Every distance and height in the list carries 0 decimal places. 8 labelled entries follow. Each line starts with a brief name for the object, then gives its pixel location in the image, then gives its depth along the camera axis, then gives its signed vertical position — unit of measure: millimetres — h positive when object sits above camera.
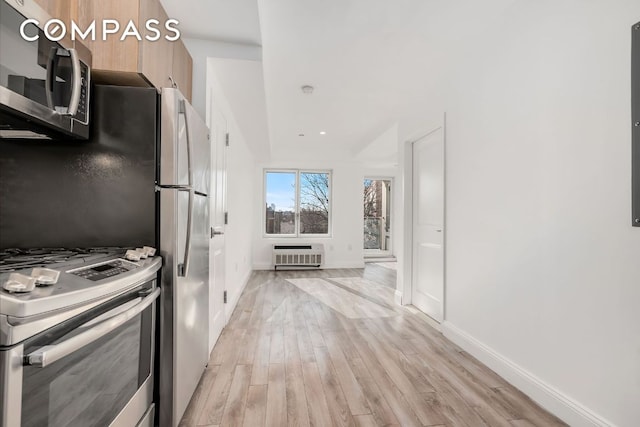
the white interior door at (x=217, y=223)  2451 -77
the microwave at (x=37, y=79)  970 +475
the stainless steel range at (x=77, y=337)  700 -346
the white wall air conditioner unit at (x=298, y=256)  6090 -824
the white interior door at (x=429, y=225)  3078 -98
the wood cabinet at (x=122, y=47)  1400 +778
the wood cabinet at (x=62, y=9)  1170 +835
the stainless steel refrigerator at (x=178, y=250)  1437 -177
